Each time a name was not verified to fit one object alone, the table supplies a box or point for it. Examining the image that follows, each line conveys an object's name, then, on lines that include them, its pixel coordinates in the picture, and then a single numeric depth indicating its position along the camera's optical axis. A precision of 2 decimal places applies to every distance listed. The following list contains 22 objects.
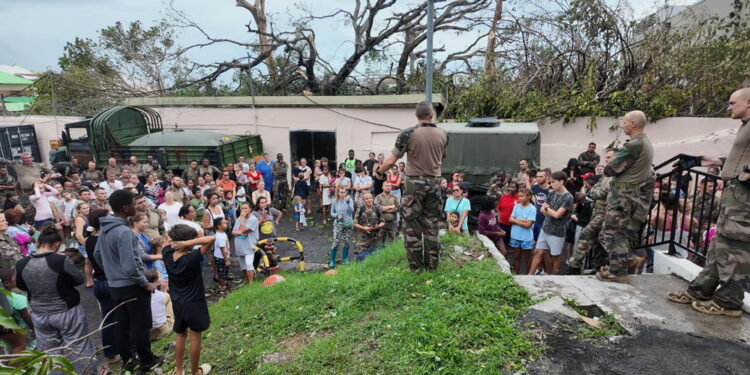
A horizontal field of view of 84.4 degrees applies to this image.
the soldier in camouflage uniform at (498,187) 8.39
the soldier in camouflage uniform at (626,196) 4.18
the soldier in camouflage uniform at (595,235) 5.04
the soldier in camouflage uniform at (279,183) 12.53
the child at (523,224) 6.81
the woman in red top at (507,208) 7.38
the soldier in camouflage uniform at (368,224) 7.66
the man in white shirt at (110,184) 9.11
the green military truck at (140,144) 12.83
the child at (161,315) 5.43
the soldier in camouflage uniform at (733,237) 3.45
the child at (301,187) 11.66
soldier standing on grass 4.33
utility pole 9.18
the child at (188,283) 3.97
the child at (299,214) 10.92
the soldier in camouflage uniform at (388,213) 7.89
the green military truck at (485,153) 10.13
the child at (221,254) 7.33
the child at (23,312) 4.49
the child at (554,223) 6.25
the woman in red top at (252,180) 11.55
